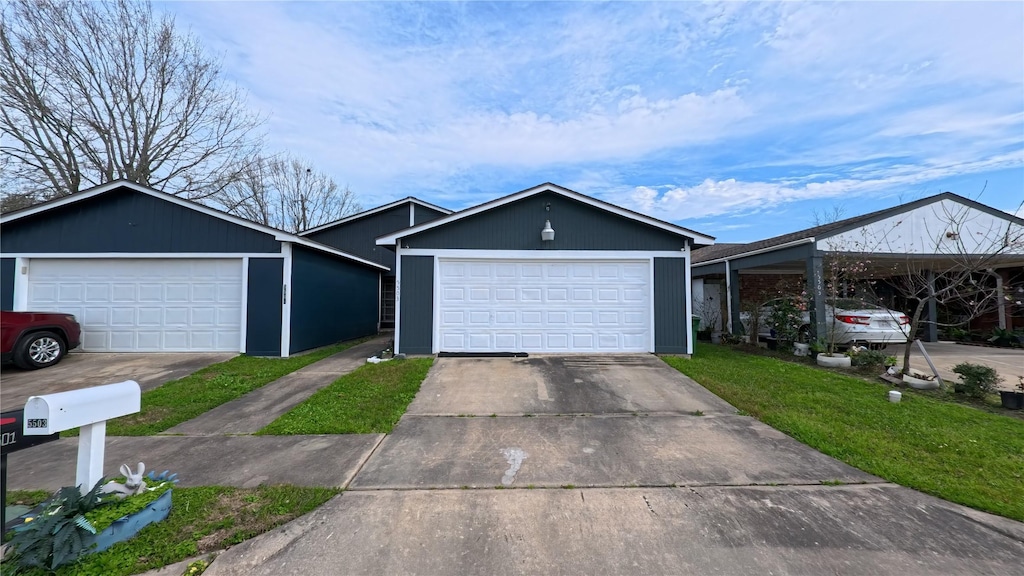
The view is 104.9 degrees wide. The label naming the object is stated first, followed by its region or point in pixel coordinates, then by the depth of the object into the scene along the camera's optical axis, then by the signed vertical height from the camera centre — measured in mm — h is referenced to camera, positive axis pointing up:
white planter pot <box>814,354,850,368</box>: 7758 -1158
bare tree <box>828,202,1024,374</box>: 8695 +1420
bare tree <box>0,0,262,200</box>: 12547 +6941
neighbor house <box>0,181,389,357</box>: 8617 +590
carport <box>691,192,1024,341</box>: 8602 +1423
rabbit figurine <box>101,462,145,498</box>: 2486 -1196
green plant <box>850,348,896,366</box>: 7406 -1045
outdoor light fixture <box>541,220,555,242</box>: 8406 +1456
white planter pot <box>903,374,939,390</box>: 6090 -1273
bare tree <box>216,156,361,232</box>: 19484 +5676
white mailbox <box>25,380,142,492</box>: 2160 -682
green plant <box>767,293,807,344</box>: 9258 -394
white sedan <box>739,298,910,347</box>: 9133 -505
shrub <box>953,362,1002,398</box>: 5504 -1078
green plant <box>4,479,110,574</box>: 2062 -1275
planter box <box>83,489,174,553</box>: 2232 -1360
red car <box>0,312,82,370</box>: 7051 -719
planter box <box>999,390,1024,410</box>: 5125 -1269
